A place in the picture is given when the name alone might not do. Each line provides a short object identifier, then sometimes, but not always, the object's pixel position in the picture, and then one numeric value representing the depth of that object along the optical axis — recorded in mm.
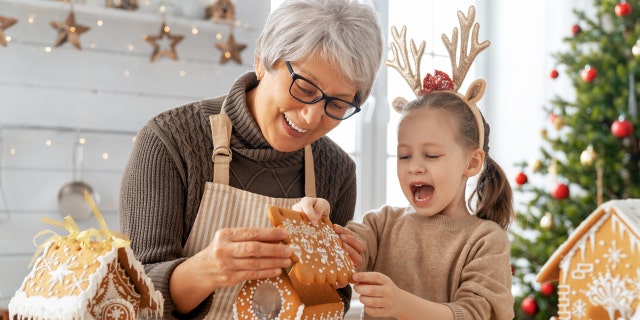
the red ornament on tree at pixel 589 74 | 3430
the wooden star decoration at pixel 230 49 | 3396
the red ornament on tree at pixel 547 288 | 3480
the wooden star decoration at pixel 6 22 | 2910
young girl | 1564
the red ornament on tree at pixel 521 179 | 3623
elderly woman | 1431
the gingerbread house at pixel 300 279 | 1172
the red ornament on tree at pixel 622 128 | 3238
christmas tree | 3383
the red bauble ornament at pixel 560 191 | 3447
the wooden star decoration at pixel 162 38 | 3244
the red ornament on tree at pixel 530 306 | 3531
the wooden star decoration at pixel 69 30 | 3029
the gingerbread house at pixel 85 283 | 1075
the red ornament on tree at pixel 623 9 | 3393
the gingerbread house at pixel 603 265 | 1204
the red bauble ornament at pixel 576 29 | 3654
